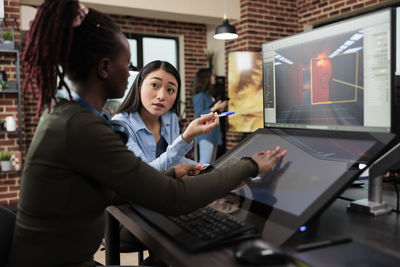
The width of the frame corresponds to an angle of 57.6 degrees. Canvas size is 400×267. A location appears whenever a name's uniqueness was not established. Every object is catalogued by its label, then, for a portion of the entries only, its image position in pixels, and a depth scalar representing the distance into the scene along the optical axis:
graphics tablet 0.80
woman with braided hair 0.80
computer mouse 0.64
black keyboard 0.74
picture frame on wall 4.81
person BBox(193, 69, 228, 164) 4.95
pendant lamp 4.31
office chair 0.97
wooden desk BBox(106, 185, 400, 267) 0.70
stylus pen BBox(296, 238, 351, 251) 0.72
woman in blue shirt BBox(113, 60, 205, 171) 1.75
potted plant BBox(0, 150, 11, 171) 4.06
